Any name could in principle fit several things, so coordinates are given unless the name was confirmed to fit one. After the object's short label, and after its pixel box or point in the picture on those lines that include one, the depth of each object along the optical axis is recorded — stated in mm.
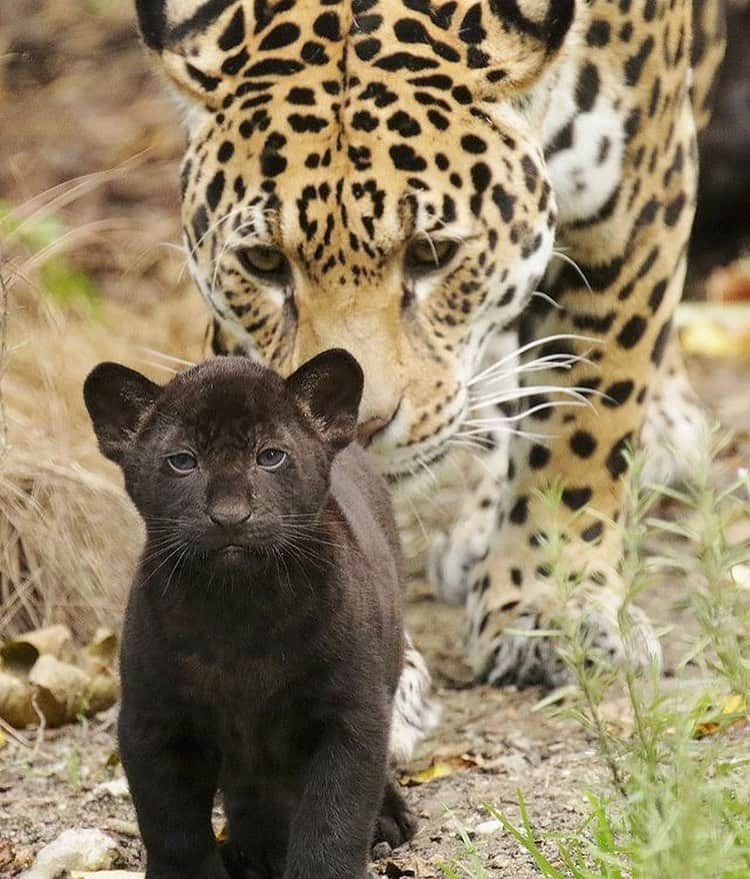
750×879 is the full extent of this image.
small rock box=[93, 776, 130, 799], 9758
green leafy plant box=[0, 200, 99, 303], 14383
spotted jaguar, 10195
